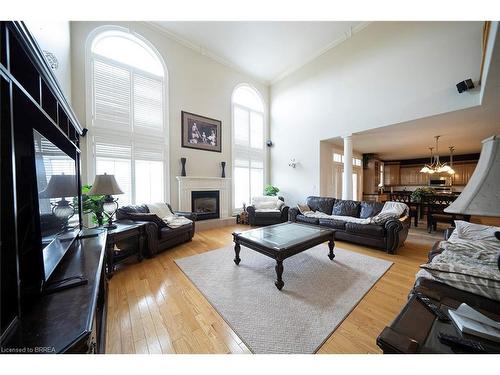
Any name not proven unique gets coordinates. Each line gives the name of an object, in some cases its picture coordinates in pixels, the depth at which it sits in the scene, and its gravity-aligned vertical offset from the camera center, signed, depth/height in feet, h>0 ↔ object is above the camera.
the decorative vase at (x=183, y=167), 15.23 +1.32
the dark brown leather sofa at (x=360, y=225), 10.05 -2.59
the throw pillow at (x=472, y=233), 6.00 -1.74
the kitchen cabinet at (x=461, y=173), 25.60 +1.31
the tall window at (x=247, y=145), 19.25 +4.14
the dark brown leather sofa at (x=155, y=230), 9.30 -2.59
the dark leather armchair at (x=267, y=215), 15.69 -2.73
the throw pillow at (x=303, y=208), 14.91 -2.11
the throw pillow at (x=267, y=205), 16.90 -2.05
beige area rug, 4.75 -3.85
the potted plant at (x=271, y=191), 19.47 -0.86
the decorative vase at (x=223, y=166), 17.71 +1.63
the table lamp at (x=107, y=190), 7.86 -0.28
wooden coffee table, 6.93 -2.46
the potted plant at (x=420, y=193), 15.74 -0.91
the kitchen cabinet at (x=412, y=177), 28.35 +0.87
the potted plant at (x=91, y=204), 9.13 -1.05
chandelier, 17.28 +1.34
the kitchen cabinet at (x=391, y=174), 30.01 +1.36
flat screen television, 3.61 -0.37
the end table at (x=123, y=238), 7.50 -2.53
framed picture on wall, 15.65 +4.53
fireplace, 16.02 -1.86
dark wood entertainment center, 2.42 -1.06
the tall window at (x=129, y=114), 12.05 +4.91
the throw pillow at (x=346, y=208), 13.50 -1.91
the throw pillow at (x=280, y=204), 16.53 -1.92
